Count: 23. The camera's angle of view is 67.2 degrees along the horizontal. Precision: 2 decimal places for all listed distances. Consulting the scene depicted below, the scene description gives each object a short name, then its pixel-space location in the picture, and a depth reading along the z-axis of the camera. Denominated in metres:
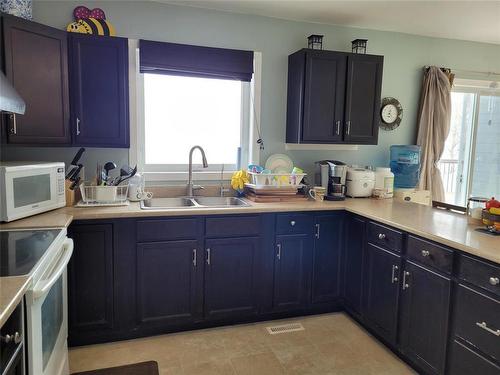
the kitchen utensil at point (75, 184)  2.61
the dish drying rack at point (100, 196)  2.64
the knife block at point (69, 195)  2.57
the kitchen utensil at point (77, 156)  2.65
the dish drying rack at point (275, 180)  3.05
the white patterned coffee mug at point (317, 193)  3.12
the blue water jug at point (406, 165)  3.68
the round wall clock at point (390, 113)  3.72
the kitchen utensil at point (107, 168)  2.73
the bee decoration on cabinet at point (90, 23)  2.74
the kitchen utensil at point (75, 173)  2.63
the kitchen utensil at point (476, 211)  2.36
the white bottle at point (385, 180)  3.37
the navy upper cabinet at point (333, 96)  3.13
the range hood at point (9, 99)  1.49
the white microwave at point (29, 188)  2.01
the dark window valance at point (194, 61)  2.90
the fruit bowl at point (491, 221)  2.12
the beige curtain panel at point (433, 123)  3.81
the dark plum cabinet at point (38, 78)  2.27
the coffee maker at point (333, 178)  3.19
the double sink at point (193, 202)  2.96
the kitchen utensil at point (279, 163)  3.37
